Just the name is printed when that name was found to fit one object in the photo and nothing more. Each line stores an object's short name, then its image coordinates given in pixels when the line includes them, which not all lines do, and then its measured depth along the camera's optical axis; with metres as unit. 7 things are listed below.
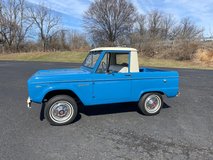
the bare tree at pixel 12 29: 40.05
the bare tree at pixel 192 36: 22.83
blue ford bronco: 3.72
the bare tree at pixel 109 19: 40.61
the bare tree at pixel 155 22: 43.02
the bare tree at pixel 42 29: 42.50
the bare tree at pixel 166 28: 43.03
